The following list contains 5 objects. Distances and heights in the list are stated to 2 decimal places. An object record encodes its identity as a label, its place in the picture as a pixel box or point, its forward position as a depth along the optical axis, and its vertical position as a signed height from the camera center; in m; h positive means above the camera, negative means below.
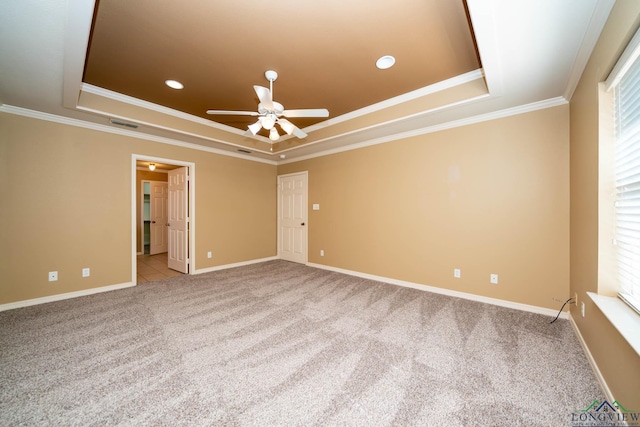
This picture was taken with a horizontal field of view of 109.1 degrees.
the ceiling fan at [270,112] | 2.29 +1.09
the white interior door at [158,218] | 6.56 -0.17
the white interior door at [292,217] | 5.38 -0.11
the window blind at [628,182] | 1.45 +0.21
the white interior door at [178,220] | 4.47 -0.16
